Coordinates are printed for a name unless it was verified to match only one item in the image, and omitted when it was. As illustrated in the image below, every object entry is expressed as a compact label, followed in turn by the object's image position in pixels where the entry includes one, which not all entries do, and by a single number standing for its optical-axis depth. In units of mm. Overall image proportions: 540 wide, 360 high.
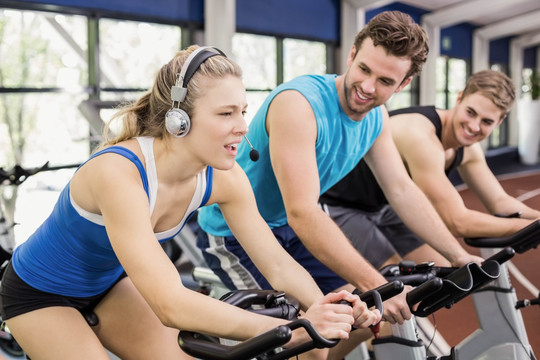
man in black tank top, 2371
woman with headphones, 1235
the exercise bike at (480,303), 1443
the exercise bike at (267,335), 1039
